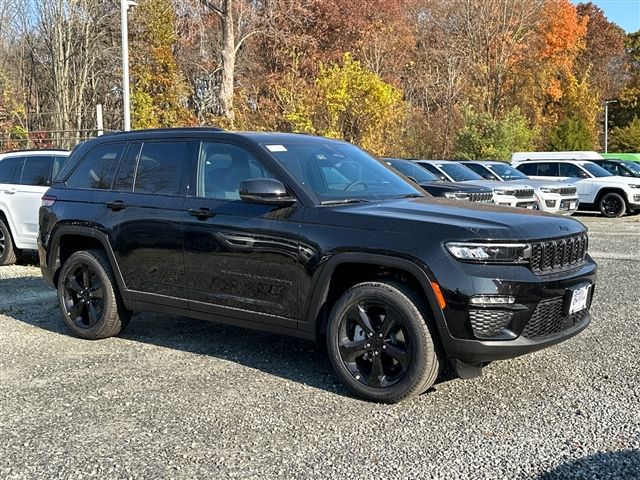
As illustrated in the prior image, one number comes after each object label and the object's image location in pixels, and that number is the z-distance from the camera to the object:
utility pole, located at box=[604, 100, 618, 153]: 51.94
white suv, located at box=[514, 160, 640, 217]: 20.16
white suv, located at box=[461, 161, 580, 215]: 17.25
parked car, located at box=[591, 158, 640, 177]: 21.51
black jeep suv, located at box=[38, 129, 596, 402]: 4.29
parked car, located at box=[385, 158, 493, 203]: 12.47
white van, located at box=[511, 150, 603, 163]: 23.22
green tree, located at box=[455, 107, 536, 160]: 28.84
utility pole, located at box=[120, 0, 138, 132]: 17.88
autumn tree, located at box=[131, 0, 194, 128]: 30.03
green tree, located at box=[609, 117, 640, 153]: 49.38
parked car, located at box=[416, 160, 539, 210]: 14.73
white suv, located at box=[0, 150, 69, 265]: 10.44
